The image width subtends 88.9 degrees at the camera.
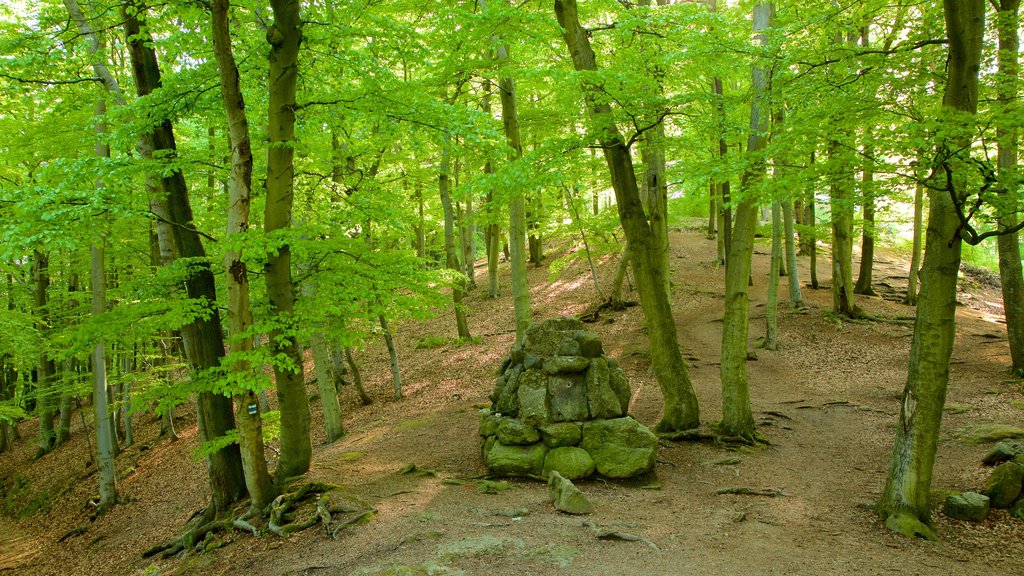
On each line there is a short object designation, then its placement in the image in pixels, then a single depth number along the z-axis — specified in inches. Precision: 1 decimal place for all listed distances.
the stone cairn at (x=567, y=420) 292.8
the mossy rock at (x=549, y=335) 324.5
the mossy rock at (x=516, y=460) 293.1
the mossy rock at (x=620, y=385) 317.7
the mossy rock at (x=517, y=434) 299.0
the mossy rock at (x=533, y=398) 301.7
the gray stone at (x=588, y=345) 314.5
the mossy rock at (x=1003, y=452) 268.4
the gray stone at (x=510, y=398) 316.8
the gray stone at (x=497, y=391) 331.7
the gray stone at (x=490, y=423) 315.4
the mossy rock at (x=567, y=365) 305.6
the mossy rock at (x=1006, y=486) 236.4
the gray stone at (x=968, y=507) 230.5
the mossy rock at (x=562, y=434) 295.4
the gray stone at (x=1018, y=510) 228.7
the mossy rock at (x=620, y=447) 291.7
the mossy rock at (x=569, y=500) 239.3
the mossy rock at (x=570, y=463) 286.5
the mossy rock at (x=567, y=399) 301.3
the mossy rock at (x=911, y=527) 217.0
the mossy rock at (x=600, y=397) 303.9
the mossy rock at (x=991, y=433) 307.8
